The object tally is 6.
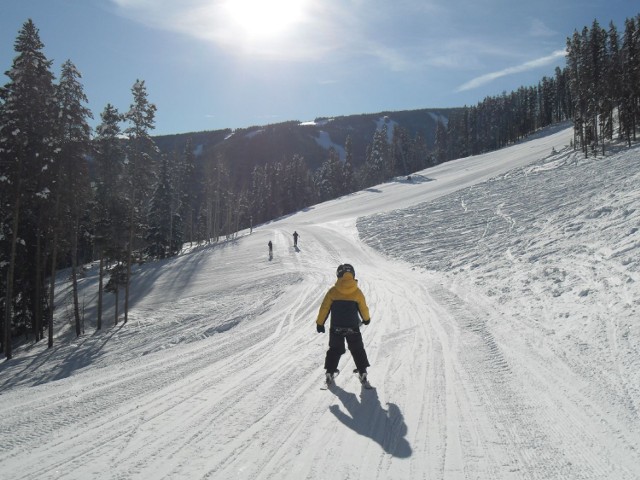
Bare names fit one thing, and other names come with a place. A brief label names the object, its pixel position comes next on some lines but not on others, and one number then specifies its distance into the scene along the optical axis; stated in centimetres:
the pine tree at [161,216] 4667
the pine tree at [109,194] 2494
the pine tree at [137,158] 2452
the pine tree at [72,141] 2031
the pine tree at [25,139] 1814
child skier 600
